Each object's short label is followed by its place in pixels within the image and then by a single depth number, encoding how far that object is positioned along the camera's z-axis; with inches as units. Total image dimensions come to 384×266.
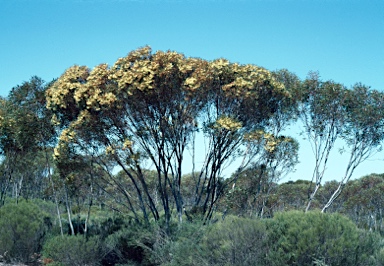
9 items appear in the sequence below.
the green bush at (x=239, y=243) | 413.1
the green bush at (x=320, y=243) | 390.0
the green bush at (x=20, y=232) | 553.6
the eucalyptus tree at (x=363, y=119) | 783.7
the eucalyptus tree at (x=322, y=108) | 780.6
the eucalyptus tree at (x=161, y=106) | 548.1
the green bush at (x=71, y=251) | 549.6
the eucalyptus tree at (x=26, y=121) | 686.5
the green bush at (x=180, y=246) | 448.5
